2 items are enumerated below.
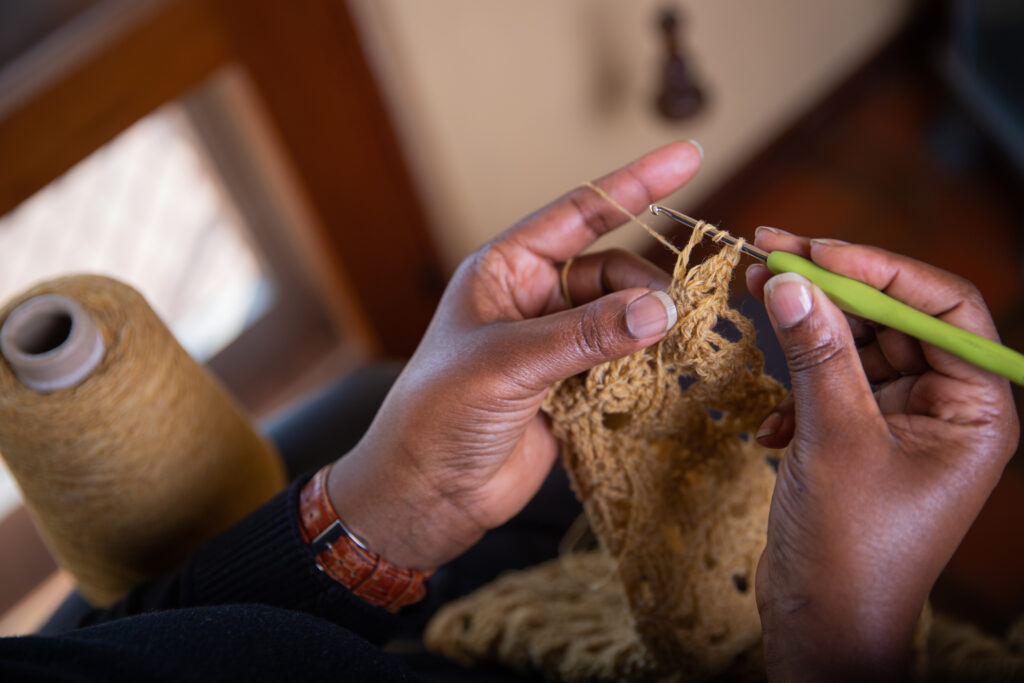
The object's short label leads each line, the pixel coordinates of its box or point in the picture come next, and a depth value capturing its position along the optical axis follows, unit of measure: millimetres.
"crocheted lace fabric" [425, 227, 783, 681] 714
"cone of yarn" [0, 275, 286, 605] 774
